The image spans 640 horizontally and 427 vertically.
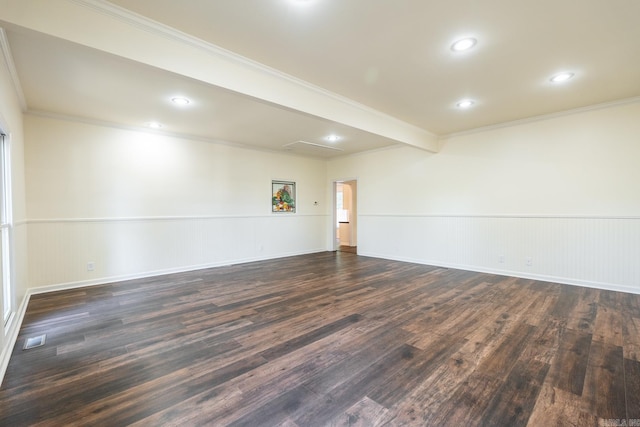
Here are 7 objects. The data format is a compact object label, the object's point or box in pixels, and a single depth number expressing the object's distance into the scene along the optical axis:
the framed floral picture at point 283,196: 6.82
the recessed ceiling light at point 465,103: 3.88
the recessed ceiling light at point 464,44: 2.46
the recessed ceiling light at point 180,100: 3.58
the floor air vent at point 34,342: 2.43
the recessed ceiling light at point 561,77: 3.11
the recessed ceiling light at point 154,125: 4.64
